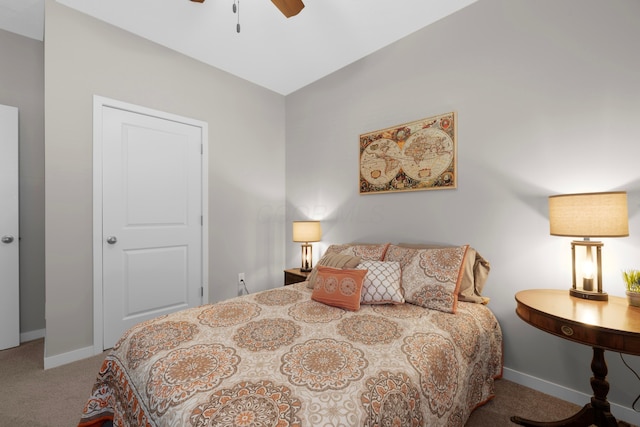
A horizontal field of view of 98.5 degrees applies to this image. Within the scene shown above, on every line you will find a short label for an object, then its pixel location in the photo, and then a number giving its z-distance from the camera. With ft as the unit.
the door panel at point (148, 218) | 7.93
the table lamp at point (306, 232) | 9.80
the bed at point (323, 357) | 2.91
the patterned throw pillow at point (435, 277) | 5.65
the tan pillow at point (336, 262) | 6.84
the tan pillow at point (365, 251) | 7.39
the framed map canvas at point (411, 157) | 7.28
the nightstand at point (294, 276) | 9.27
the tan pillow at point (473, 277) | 6.17
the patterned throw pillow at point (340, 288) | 5.77
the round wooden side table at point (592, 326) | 3.75
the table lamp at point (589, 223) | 4.47
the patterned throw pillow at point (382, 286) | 5.91
